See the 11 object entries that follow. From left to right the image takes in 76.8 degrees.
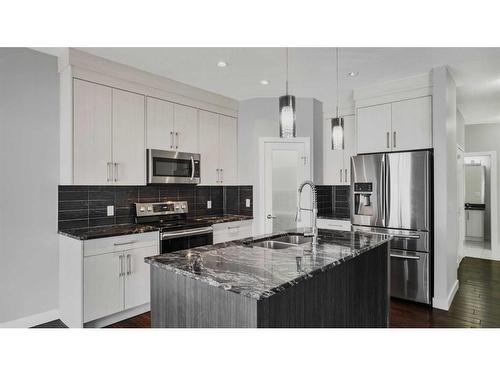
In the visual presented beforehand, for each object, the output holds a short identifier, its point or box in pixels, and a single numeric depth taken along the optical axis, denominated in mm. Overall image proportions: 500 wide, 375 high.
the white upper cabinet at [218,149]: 4223
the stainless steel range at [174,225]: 3396
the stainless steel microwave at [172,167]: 3561
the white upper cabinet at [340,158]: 4570
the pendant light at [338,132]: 2385
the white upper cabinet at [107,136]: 2994
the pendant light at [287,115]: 2041
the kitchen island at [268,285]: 1410
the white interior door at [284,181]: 4484
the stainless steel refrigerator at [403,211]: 3371
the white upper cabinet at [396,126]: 3496
